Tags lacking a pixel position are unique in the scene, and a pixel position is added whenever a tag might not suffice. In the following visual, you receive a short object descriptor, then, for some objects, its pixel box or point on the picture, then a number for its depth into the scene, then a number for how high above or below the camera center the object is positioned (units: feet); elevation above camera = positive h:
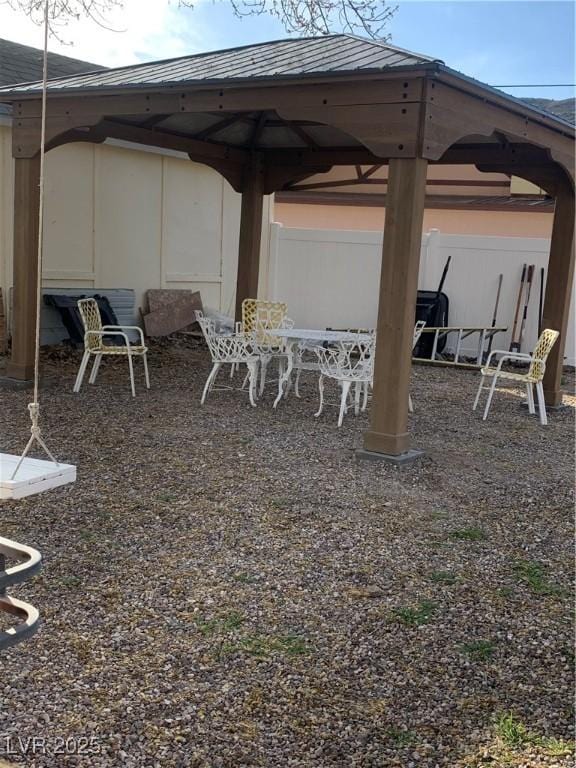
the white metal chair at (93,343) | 24.31 -2.46
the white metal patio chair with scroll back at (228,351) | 23.81 -2.41
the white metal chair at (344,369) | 21.74 -2.47
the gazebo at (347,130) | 17.40 +4.07
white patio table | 23.47 -1.76
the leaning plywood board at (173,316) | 37.06 -2.31
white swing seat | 9.08 -2.53
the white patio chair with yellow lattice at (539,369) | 23.75 -2.32
